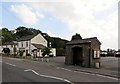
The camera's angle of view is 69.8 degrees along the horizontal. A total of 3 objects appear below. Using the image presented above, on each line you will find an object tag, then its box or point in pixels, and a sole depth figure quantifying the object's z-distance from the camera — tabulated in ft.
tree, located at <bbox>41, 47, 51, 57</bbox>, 56.04
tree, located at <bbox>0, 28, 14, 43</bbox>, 129.97
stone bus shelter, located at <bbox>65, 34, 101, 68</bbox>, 36.86
